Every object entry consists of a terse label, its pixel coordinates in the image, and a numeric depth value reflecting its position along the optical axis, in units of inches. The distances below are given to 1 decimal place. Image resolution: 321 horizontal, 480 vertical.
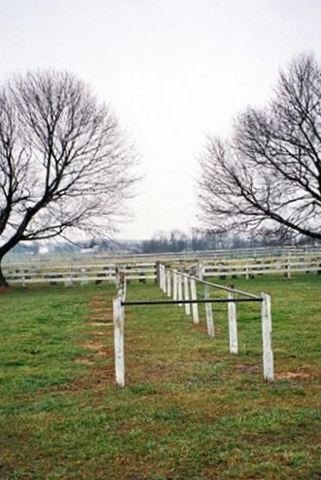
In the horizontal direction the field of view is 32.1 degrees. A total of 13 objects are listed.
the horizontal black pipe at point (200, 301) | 259.7
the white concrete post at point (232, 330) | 316.8
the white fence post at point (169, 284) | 730.2
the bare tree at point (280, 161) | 1109.1
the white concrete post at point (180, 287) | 555.5
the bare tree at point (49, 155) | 1100.5
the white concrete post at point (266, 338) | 254.8
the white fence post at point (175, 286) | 614.2
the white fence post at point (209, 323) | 394.3
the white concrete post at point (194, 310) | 468.8
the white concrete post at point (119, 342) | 249.6
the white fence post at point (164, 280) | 817.5
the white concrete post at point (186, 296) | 521.5
